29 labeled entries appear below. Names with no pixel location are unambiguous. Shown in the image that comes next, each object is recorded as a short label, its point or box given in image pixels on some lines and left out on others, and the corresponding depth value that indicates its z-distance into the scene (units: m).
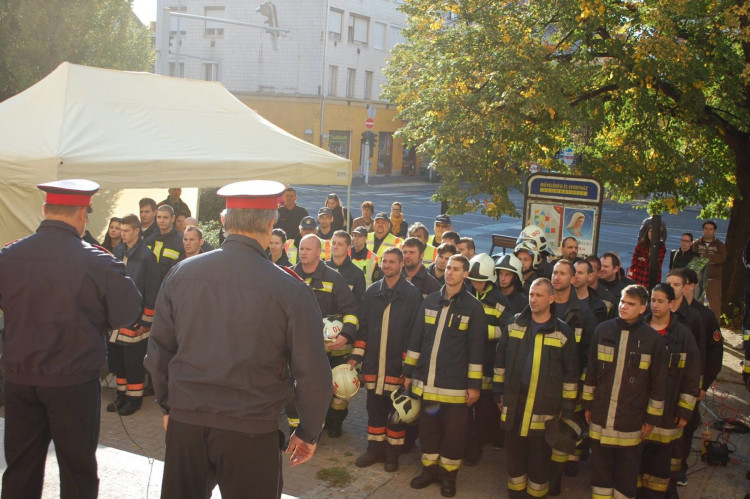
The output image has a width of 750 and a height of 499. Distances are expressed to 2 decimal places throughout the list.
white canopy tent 8.42
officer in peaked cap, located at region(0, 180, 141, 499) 4.17
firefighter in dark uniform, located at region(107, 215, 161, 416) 7.74
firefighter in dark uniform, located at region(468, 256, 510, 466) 6.54
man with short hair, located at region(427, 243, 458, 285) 8.23
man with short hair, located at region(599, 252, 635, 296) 7.95
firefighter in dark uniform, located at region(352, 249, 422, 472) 6.78
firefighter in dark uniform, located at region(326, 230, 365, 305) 7.69
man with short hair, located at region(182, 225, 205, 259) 7.83
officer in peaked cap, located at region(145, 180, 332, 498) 3.26
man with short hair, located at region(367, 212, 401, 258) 10.47
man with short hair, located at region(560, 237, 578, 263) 9.01
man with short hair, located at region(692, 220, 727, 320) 12.79
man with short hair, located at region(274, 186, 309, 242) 12.05
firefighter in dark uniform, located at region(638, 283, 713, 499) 5.97
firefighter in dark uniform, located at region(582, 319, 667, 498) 5.65
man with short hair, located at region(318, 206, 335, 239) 11.09
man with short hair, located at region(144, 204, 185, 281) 8.24
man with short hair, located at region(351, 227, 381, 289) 9.22
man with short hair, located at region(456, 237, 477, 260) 8.83
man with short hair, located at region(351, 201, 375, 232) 12.50
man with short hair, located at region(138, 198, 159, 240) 8.76
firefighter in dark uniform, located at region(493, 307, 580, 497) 5.88
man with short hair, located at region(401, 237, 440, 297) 7.82
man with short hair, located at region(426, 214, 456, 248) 10.60
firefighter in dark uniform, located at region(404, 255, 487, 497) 6.16
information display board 9.61
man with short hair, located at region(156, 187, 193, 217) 11.36
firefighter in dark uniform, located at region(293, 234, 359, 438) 7.00
